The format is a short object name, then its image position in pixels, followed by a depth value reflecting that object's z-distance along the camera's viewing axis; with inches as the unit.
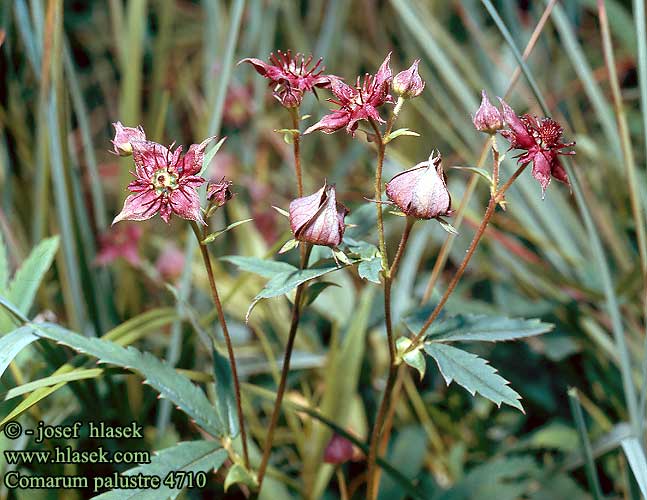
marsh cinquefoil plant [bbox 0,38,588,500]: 15.9
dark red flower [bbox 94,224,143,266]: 23.2
